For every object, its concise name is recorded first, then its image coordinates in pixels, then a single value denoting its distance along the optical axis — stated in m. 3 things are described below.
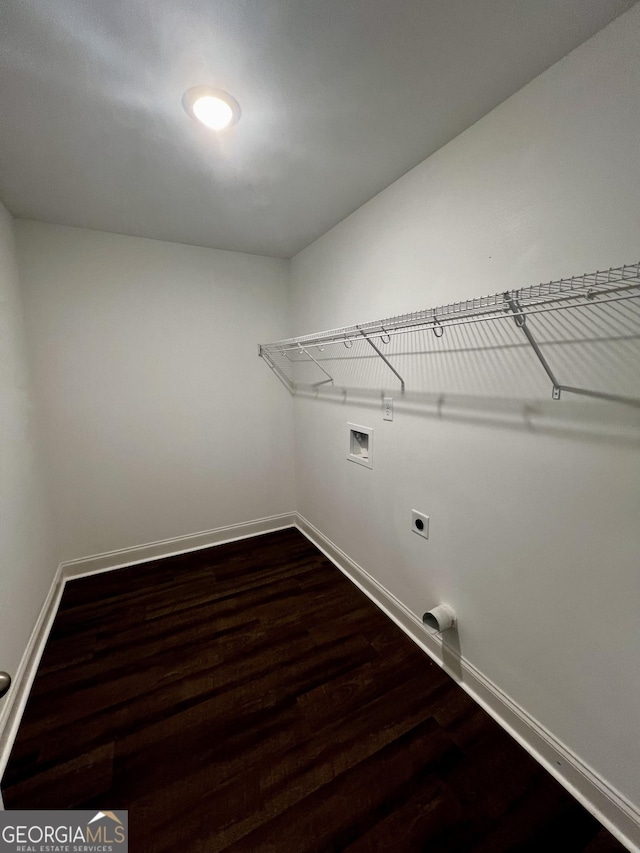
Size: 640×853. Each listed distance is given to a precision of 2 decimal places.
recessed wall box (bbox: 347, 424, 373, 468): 2.03
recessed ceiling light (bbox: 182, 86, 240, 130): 1.12
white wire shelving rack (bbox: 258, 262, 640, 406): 0.93
